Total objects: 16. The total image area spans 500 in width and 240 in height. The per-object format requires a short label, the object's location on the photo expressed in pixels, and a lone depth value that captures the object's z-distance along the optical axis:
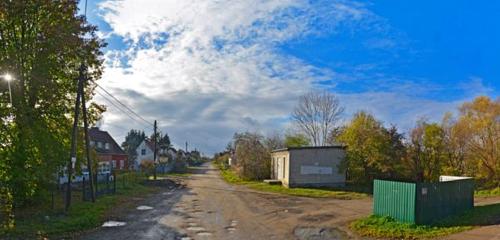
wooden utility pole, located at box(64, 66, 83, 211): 19.91
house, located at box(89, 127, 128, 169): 58.97
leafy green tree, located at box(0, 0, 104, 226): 19.34
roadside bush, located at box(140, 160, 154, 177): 59.12
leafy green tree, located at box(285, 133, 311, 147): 57.19
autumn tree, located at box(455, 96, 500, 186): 33.22
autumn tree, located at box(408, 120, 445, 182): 36.56
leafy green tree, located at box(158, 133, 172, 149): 114.43
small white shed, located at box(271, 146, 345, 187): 36.88
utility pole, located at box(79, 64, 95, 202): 22.15
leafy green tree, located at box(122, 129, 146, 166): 100.56
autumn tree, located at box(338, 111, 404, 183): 36.31
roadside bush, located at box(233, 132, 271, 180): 48.78
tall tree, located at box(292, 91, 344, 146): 56.94
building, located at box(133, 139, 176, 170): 94.00
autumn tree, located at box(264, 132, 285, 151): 55.63
